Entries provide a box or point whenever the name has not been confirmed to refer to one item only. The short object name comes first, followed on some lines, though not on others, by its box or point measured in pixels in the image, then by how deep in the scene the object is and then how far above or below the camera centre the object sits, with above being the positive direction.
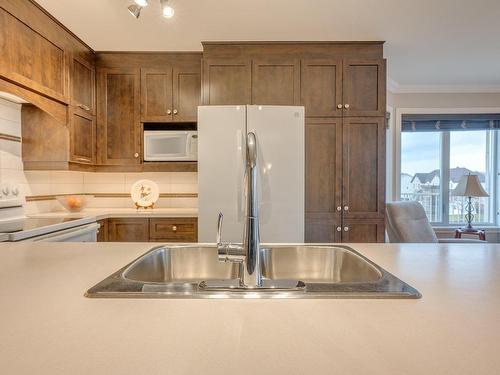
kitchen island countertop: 0.41 -0.23
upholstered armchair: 2.63 -0.32
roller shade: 4.07 +0.80
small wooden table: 3.68 -0.53
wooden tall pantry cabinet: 2.78 +0.70
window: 4.19 +0.23
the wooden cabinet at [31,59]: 1.96 +0.84
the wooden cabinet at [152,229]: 2.80 -0.39
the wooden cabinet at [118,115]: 3.04 +0.64
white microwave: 2.94 +0.35
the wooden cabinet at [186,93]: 3.04 +0.85
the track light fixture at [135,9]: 1.88 +1.02
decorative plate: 3.25 -0.09
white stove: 1.85 -0.27
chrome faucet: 0.83 -0.15
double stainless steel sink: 0.66 -0.24
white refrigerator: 2.38 +0.17
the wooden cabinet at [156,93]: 3.04 +0.85
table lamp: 3.57 -0.04
